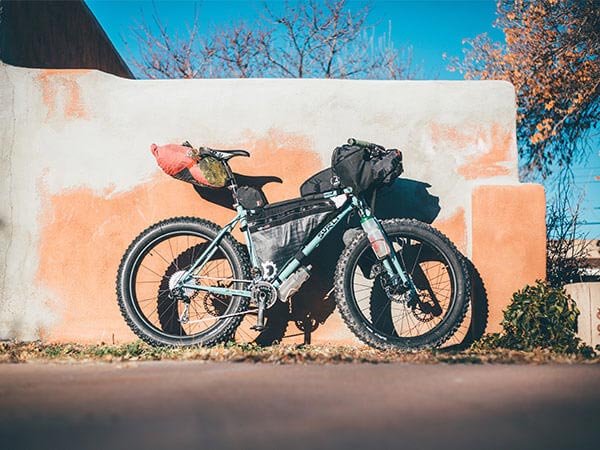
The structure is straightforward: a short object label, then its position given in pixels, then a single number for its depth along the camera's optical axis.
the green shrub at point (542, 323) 3.96
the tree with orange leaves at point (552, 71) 9.23
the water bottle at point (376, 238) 3.85
